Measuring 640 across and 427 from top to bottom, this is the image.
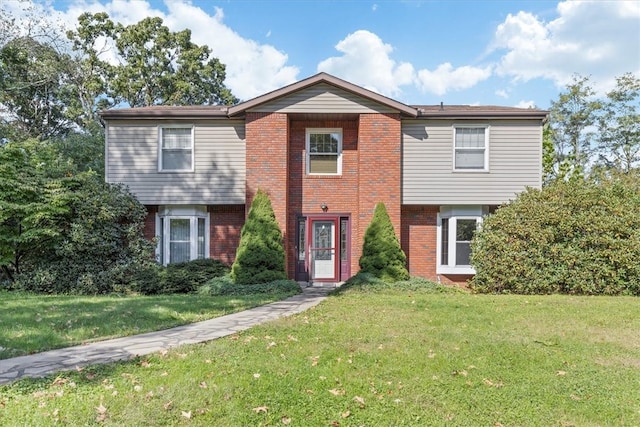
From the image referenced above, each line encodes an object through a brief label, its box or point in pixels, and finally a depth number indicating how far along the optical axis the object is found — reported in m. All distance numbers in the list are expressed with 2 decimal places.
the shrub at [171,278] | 10.50
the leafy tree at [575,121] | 26.02
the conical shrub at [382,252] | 11.13
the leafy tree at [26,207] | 10.26
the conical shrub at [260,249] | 10.75
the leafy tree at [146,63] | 26.62
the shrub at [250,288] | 9.98
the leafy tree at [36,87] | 17.67
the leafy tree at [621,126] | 24.84
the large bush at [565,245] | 10.16
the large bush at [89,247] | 10.52
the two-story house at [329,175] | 12.32
